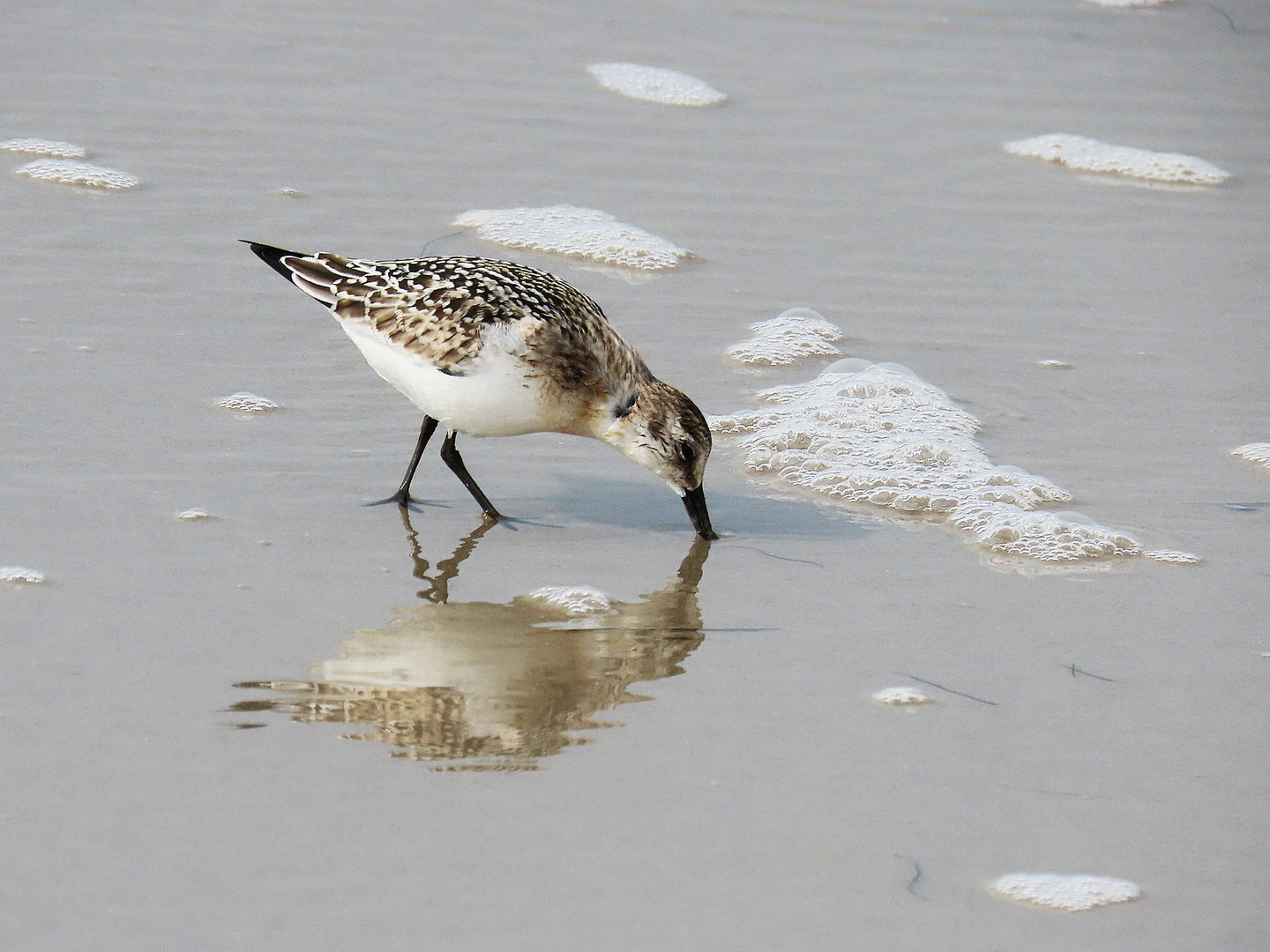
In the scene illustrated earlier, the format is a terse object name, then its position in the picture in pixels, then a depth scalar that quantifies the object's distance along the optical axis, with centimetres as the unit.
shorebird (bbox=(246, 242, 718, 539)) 843
